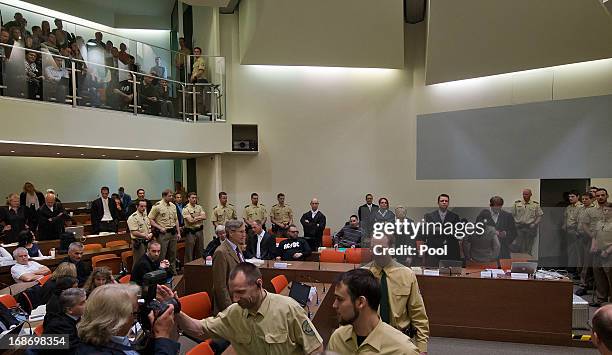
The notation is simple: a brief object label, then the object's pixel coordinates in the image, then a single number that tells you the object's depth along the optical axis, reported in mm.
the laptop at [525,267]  4926
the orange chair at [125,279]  5032
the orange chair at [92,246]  7389
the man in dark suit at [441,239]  5227
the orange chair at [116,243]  7759
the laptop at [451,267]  5168
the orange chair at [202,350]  2594
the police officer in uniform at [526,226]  5371
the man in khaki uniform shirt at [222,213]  9155
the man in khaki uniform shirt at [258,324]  2092
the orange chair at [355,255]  6426
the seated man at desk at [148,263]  4664
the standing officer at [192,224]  8625
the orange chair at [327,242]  9102
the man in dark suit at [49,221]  7398
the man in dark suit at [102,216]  8633
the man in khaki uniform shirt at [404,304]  2664
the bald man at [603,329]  1654
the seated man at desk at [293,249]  6645
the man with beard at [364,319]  1797
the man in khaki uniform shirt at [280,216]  9812
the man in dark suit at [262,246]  6598
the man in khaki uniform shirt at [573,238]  5562
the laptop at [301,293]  4066
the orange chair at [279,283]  4617
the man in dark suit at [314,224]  9039
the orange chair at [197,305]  3924
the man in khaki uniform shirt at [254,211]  9778
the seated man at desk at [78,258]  4930
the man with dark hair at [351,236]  8232
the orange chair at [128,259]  7520
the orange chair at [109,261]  6758
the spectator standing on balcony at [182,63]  9477
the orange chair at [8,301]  3939
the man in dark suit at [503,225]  5633
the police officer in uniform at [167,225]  7879
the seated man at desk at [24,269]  5230
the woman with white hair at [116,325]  1699
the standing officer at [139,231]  7332
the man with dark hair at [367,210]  8734
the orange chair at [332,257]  6578
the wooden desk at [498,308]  4711
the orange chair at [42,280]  4916
